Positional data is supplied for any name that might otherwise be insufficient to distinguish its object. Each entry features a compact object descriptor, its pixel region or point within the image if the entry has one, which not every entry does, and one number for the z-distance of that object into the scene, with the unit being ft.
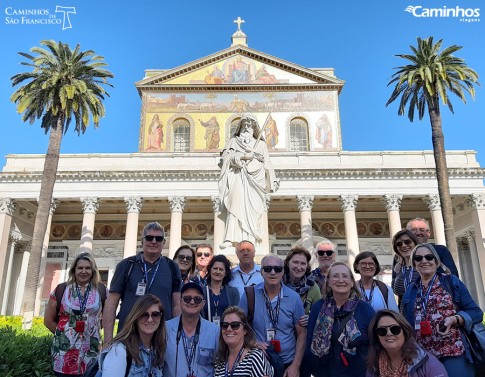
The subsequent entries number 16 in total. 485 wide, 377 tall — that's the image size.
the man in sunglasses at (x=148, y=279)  15.99
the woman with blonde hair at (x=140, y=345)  11.60
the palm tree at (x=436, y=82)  79.92
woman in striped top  12.51
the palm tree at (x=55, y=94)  80.02
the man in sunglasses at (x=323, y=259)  19.56
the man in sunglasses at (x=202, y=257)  22.67
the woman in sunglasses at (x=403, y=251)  17.92
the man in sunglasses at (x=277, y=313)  15.10
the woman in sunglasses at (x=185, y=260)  20.72
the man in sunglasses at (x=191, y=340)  13.24
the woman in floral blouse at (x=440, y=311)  13.35
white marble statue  29.37
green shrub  16.14
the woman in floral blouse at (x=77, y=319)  15.84
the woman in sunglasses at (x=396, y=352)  11.87
